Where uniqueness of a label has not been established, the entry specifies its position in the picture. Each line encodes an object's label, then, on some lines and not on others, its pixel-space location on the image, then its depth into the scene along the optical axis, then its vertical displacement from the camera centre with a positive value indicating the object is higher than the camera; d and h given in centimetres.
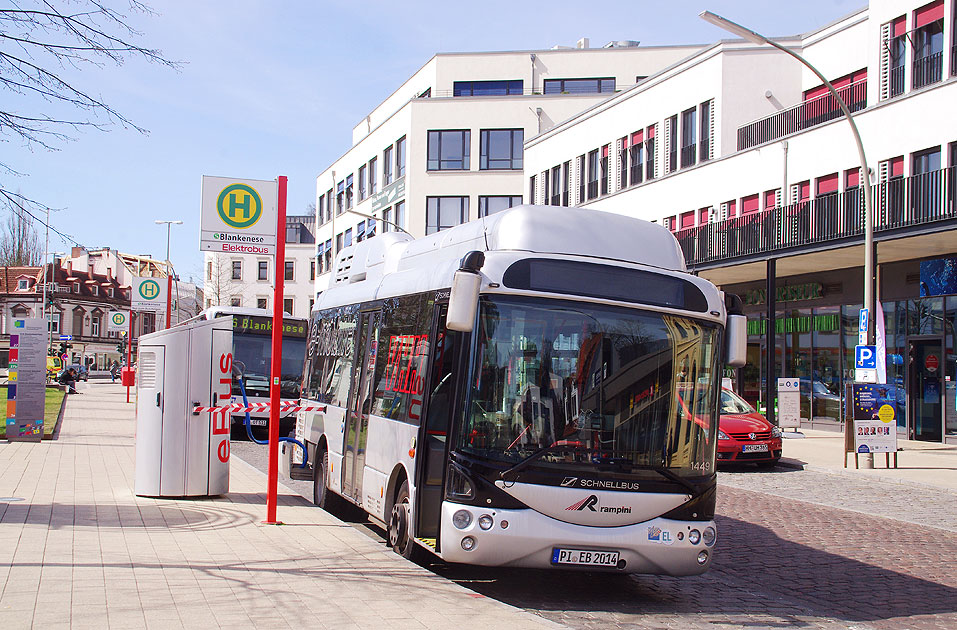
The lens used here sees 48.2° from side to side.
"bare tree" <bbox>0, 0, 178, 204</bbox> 905 +273
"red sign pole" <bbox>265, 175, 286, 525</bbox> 1036 -12
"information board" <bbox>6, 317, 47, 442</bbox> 2120 -42
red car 2028 -119
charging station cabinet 1220 -56
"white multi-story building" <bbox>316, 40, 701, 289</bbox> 5662 +1363
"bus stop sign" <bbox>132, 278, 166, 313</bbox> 3388 +233
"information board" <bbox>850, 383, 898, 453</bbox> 1980 -73
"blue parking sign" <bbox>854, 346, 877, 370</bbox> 2067 +42
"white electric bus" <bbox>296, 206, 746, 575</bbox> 788 -22
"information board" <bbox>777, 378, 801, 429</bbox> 2803 -66
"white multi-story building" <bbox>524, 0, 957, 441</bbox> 2634 +581
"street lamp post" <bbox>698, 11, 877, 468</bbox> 2140 +334
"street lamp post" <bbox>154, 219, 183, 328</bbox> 3469 +260
